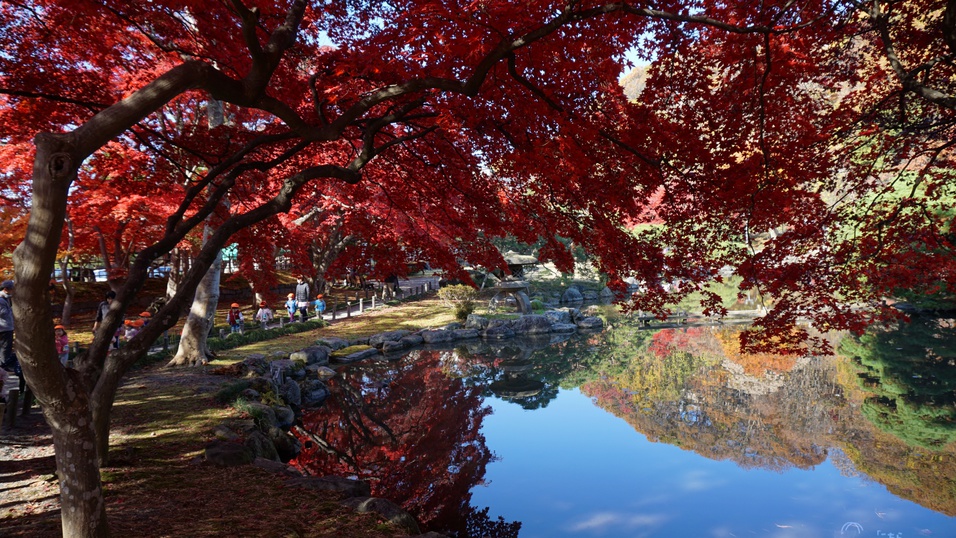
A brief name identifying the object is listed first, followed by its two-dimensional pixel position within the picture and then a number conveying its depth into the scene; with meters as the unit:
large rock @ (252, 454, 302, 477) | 5.04
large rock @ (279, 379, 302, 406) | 9.38
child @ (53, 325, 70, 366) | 7.48
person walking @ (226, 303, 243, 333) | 13.80
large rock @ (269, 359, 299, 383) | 9.87
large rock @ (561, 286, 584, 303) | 26.19
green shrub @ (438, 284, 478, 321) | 20.60
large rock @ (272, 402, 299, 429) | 7.93
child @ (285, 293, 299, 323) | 15.81
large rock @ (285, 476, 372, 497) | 4.55
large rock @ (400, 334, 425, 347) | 15.19
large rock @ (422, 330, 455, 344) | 15.85
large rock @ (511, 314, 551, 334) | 17.20
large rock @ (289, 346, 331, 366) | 11.82
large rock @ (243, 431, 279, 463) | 5.68
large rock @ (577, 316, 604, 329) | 18.28
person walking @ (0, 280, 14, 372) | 6.11
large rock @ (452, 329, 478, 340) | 16.34
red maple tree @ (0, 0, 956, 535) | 3.87
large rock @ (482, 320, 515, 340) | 16.77
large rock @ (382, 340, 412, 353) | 14.44
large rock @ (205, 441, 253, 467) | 5.08
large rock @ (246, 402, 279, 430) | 7.00
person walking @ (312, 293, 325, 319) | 16.69
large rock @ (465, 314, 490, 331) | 17.11
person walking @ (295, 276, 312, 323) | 16.16
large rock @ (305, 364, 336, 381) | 11.35
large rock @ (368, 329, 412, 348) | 14.52
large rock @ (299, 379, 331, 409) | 9.75
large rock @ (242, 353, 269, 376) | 9.45
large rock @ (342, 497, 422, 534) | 4.01
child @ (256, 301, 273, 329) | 14.66
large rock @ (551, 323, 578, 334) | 17.47
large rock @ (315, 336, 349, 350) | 13.53
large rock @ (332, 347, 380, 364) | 12.97
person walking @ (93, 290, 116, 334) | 8.05
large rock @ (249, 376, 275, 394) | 8.64
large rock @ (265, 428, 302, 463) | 6.66
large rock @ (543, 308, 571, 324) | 17.94
